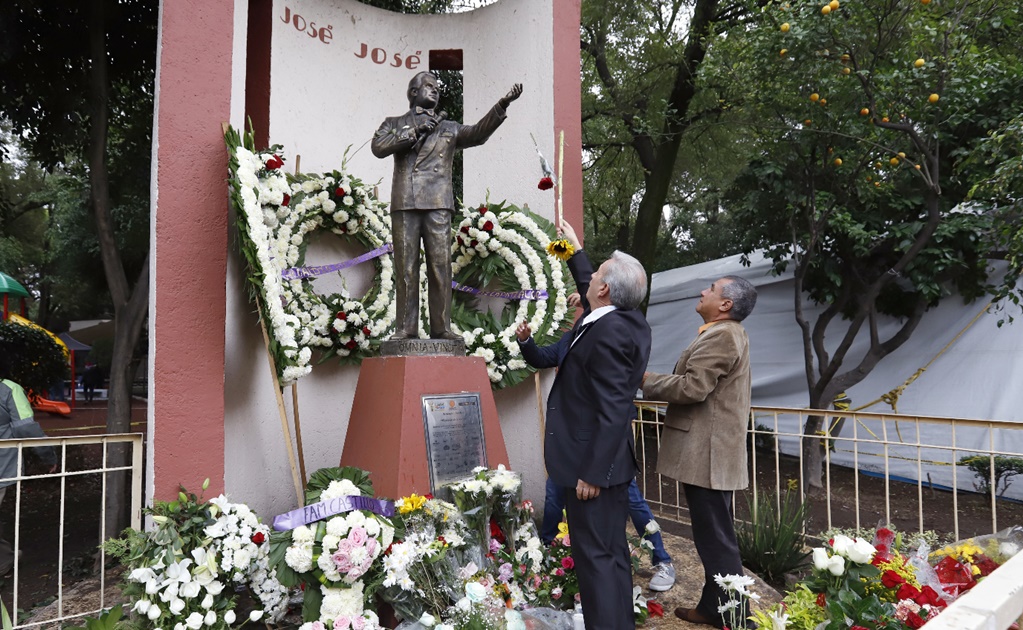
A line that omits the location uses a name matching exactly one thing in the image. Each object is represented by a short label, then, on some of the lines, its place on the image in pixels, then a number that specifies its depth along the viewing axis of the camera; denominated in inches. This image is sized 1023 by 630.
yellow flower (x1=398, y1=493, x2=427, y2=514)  130.7
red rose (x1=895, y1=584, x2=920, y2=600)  83.4
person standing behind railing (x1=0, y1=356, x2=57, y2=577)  181.3
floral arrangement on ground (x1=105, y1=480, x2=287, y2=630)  118.4
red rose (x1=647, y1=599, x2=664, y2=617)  141.1
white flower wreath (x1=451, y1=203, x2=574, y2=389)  217.8
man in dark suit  109.0
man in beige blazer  131.3
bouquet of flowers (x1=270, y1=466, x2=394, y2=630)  112.9
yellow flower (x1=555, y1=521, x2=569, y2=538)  155.0
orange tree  234.5
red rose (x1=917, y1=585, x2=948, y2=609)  80.8
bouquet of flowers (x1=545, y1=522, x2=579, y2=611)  142.2
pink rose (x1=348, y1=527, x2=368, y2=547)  113.5
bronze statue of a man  181.0
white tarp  309.7
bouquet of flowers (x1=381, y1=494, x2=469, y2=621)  117.9
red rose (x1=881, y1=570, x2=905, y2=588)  88.0
